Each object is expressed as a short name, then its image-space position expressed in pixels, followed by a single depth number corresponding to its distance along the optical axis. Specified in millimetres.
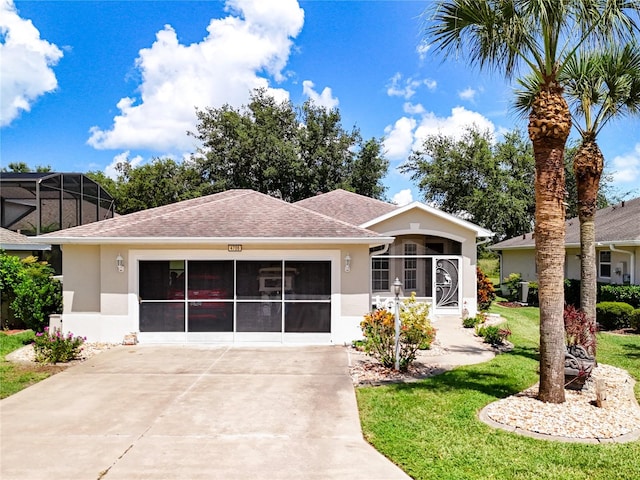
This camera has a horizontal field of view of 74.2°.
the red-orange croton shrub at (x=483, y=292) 17719
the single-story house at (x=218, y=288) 11953
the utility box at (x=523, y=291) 22675
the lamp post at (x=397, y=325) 8788
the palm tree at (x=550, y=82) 6586
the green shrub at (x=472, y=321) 14102
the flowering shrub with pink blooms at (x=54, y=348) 9797
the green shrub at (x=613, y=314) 14781
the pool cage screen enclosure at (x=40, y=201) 17422
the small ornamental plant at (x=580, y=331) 8414
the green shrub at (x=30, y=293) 12836
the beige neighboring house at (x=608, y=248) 16595
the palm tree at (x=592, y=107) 9320
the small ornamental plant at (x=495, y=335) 11500
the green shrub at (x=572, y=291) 19586
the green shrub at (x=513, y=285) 24109
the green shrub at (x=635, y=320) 14195
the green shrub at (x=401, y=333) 9125
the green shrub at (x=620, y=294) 15516
